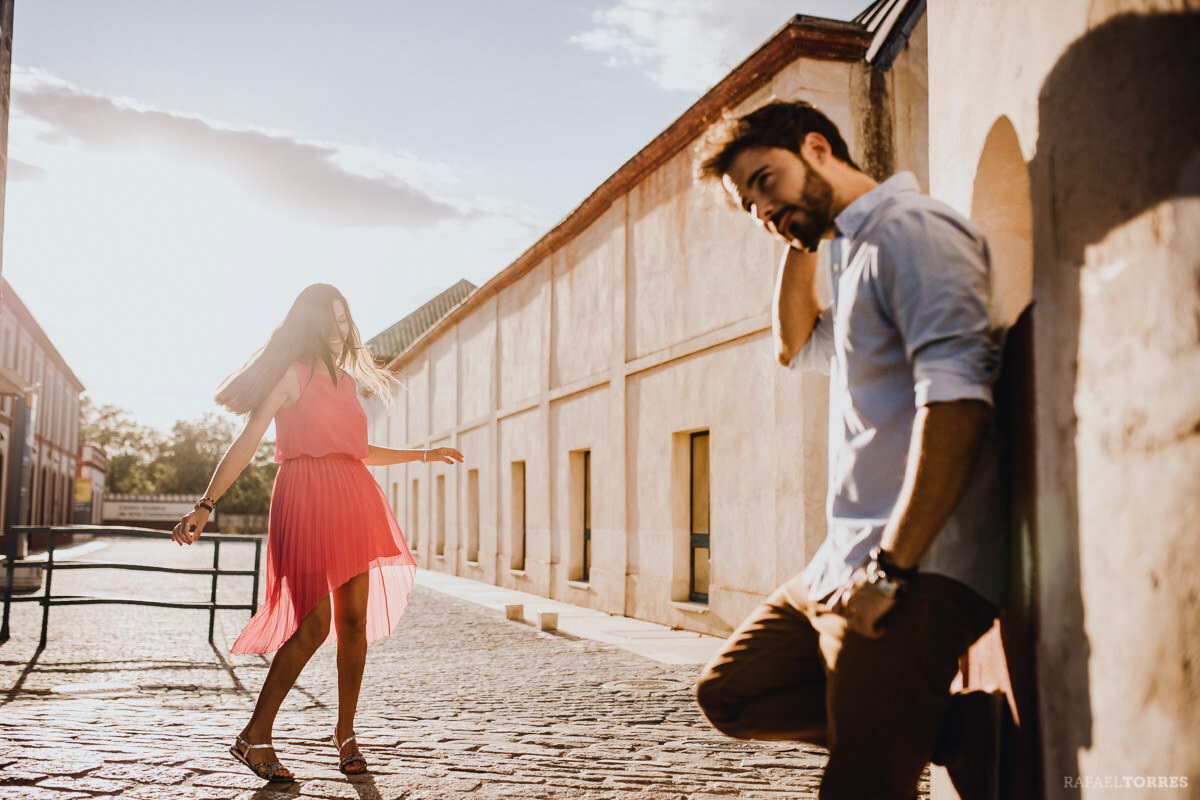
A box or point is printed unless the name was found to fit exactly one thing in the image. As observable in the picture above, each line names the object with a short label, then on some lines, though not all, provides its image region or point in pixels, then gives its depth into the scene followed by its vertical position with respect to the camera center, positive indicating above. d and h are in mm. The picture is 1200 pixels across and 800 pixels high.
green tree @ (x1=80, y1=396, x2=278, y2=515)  92188 +3810
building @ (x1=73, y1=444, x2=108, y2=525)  57969 +405
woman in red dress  4258 -62
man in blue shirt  2002 +27
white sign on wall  68688 -1038
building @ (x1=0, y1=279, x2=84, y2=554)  35747 +3515
